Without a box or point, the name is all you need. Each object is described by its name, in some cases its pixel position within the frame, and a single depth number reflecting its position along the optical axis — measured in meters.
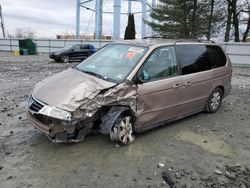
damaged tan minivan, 2.94
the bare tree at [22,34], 44.11
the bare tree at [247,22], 17.73
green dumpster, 22.79
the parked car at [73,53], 16.18
